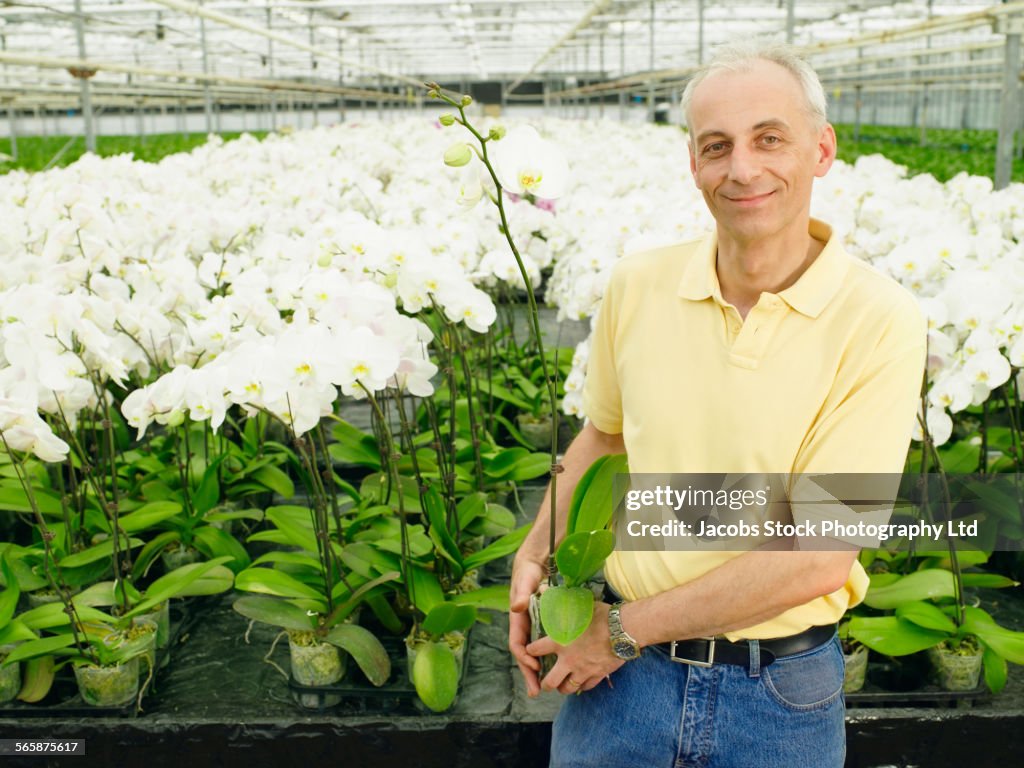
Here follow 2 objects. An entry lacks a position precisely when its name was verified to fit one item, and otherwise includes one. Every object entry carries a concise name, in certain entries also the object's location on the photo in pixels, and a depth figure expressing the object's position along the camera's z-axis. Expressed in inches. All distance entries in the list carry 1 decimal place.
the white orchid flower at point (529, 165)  55.5
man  52.3
